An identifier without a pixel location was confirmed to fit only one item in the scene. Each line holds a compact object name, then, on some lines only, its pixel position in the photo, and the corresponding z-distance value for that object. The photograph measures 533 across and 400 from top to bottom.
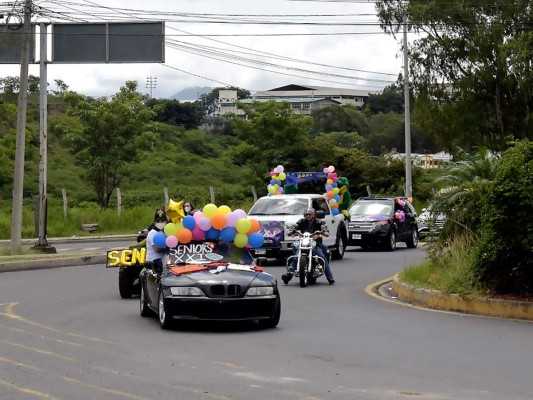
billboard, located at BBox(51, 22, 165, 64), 31.81
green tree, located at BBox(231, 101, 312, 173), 58.09
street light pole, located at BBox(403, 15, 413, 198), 50.88
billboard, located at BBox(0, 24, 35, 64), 31.14
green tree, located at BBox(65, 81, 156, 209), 53.16
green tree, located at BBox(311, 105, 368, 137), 109.44
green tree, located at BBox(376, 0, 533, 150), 55.41
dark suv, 33.97
